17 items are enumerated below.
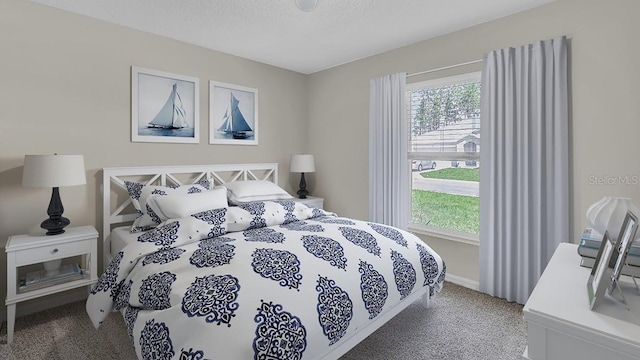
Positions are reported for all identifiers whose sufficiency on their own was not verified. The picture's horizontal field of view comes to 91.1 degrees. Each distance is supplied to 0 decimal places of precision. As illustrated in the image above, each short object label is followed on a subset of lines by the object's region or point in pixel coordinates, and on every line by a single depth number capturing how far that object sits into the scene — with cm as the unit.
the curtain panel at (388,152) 340
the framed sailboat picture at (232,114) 357
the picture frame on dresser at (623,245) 103
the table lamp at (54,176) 226
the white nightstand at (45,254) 213
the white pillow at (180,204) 245
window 303
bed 130
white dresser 89
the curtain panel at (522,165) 239
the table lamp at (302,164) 407
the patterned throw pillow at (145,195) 264
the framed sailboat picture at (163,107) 303
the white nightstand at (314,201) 407
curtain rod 289
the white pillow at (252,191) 327
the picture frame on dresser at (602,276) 100
